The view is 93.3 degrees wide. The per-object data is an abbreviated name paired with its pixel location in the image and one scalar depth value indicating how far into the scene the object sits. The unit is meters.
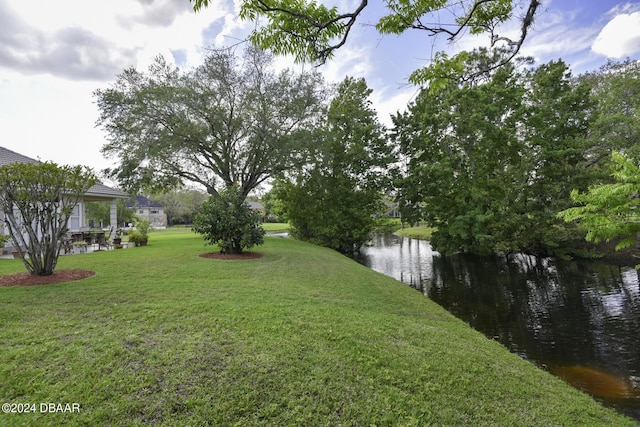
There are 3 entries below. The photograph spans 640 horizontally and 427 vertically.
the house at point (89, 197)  13.69
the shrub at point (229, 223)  11.75
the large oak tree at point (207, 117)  17.45
